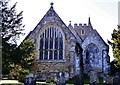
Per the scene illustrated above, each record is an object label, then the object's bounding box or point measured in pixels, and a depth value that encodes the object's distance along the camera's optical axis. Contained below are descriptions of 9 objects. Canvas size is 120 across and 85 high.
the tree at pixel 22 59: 21.72
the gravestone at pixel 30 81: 16.67
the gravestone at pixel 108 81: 19.23
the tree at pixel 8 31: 21.30
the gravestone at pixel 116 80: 17.03
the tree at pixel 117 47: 26.78
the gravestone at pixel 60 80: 17.59
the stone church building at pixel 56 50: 31.29
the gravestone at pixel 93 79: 18.47
